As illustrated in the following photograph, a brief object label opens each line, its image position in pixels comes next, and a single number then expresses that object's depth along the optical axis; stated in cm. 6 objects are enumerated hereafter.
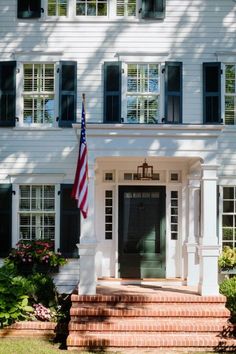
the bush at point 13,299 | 991
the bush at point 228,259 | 1184
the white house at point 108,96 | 1213
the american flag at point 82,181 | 956
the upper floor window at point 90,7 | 1248
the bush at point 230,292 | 1009
